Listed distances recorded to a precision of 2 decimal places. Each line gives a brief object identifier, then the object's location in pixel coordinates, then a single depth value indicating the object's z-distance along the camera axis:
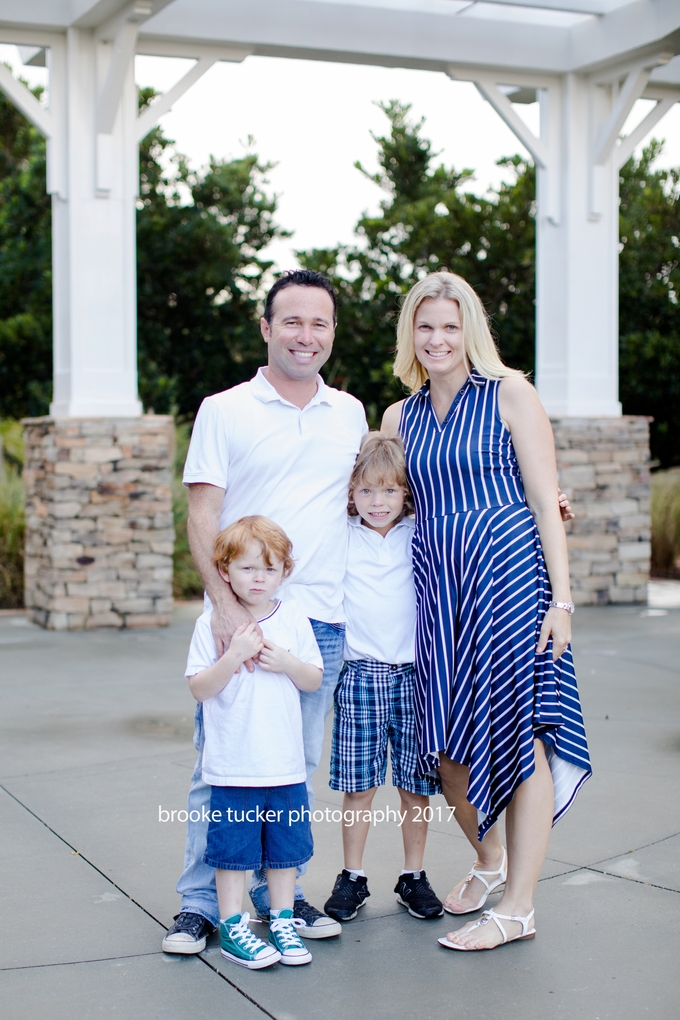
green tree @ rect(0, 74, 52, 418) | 11.20
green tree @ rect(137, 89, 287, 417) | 11.89
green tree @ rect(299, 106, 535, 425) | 11.27
